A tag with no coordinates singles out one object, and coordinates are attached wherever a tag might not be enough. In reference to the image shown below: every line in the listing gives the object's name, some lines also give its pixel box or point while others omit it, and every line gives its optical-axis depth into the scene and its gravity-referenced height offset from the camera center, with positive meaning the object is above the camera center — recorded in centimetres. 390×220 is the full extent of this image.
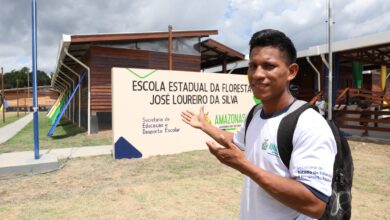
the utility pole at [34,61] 683 +95
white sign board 776 +5
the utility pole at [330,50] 1185 +225
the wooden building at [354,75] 1247 +183
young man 119 -18
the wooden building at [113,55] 1261 +238
